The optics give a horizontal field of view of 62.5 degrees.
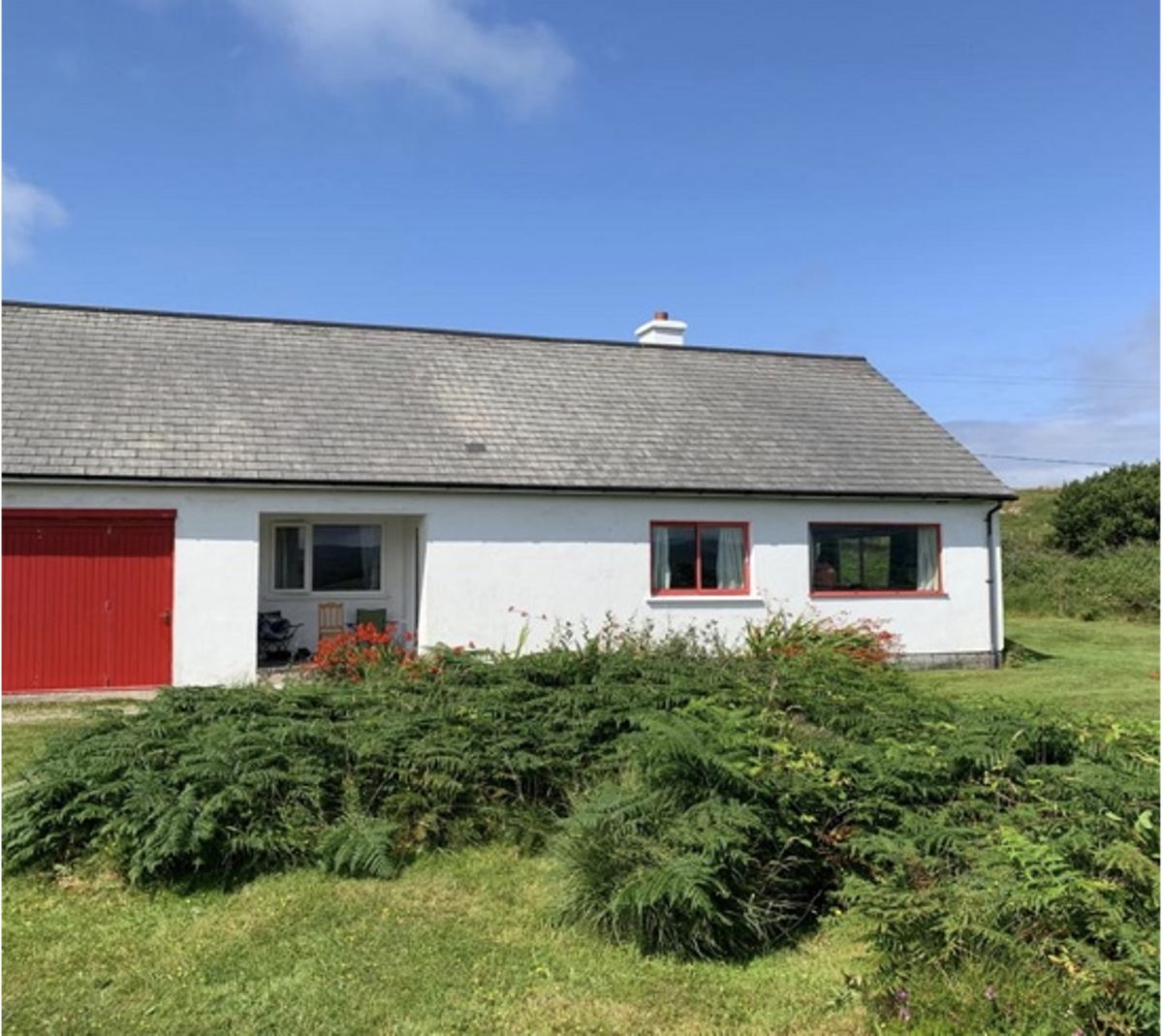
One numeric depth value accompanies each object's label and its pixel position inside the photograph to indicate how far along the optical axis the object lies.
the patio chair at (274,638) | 8.34
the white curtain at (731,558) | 15.12
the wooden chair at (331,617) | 14.20
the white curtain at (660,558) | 14.89
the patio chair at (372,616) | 14.40
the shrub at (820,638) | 8.87
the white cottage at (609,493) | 9.05
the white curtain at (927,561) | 15.64
